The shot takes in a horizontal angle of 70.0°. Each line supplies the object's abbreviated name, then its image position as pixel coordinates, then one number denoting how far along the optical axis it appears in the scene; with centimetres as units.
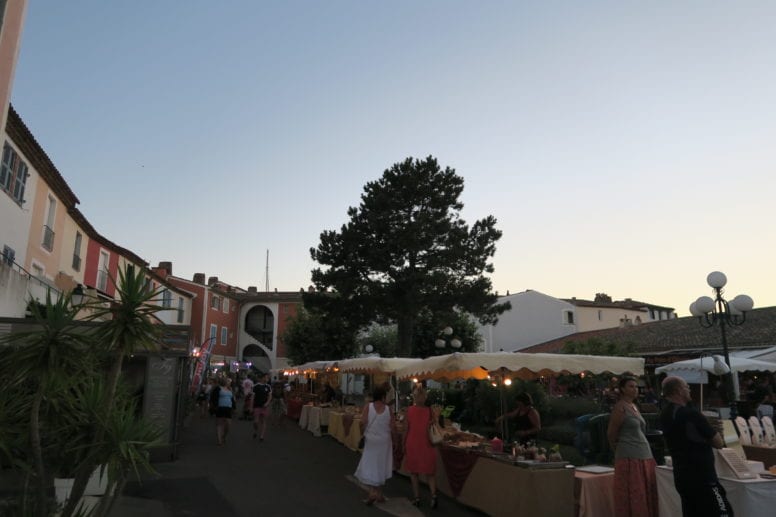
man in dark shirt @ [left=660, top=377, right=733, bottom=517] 476
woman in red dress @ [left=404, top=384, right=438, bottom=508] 803
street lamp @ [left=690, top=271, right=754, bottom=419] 1235
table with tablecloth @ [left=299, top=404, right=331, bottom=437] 1869
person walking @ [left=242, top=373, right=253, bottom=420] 2361
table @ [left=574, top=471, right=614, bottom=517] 644
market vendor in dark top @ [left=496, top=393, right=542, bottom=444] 875
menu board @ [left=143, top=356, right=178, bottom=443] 1163
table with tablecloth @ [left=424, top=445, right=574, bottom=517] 648
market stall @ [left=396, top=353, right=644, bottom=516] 651
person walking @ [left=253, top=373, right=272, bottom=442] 1616
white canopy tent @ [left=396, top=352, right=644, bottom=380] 898
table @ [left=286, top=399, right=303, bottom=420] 2389
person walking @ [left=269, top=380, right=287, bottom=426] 2352
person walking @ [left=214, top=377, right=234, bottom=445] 1484
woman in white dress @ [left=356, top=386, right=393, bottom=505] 812
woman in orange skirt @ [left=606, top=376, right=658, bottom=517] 589
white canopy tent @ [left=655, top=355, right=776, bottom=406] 1356
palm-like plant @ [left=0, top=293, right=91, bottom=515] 422
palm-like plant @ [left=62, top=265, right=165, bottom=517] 452
